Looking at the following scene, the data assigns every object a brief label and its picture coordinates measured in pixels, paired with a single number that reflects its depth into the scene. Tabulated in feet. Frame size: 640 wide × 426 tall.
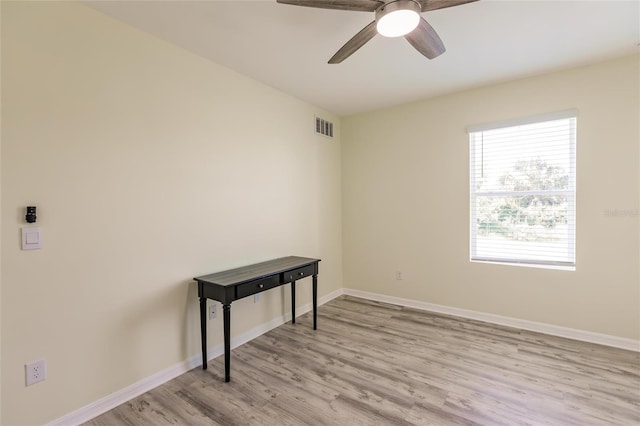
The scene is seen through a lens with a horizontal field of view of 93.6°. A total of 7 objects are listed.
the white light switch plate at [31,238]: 5.55
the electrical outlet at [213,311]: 8.75
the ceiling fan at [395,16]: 5.33
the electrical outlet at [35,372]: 5.60
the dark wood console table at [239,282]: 7.53
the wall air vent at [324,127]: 13.17
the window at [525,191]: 9.84
